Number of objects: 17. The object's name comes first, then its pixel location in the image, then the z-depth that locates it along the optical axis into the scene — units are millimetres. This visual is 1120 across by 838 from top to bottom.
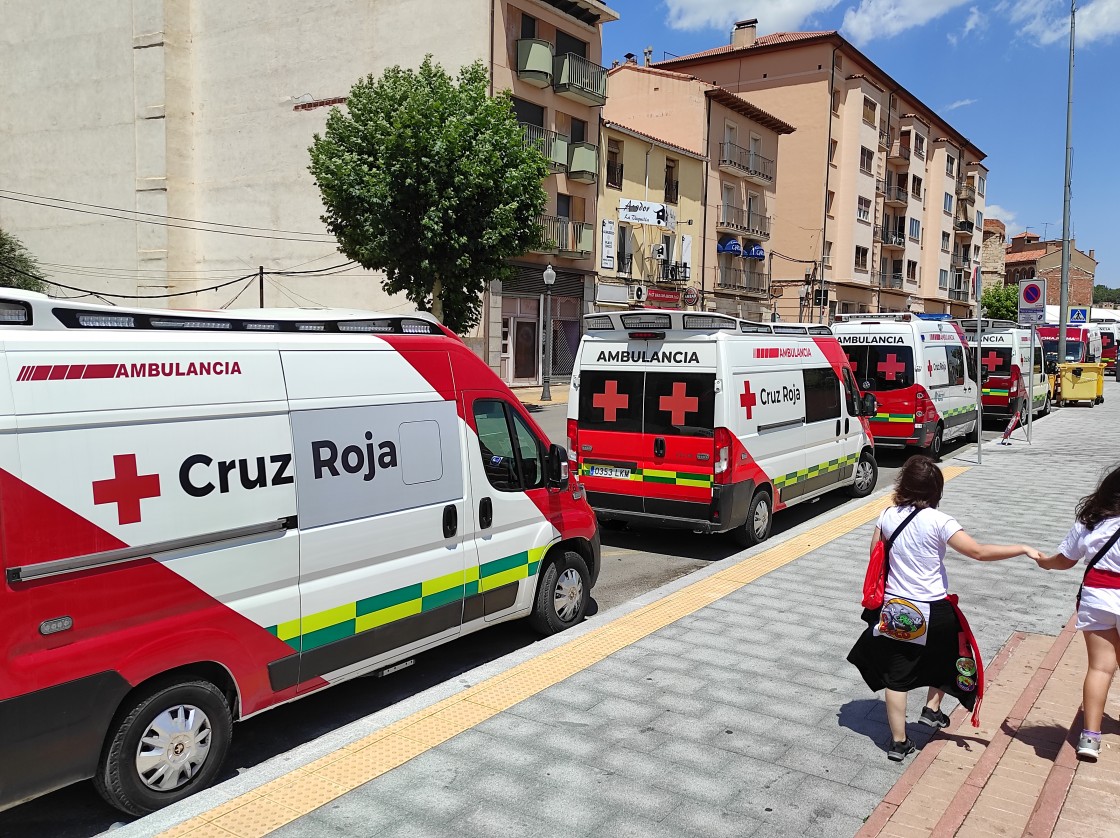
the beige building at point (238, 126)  29734
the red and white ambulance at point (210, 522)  3426
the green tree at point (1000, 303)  79688
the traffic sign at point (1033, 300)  15664
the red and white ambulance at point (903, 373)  14453
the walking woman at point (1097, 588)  4152
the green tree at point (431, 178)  20969
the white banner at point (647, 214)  34750
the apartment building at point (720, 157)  39719
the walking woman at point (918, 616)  4246
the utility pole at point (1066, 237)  24438
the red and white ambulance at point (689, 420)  8492
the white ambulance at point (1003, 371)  20172
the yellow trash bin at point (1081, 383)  27766
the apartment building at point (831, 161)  46906
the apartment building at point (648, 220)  34312
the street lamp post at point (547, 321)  26312
